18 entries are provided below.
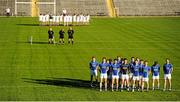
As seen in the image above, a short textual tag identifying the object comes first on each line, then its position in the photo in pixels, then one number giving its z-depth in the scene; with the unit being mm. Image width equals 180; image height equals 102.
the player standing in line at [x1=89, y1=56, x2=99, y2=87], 34938
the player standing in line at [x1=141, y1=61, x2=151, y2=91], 33938
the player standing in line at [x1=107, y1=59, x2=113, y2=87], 34094
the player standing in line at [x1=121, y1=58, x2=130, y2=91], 33875
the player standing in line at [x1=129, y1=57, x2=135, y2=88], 33944
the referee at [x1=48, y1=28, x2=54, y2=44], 52312
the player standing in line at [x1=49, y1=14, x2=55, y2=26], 66788
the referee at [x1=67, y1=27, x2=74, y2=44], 52250
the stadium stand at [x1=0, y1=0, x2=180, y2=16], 81250
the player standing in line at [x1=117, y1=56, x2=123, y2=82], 34006
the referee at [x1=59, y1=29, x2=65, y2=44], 52000
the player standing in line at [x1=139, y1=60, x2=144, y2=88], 33938
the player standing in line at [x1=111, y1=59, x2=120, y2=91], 33750
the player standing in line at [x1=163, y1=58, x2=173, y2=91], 34312
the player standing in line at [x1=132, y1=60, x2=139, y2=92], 33812
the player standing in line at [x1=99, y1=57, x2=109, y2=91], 33938
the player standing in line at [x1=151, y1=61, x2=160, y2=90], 34191
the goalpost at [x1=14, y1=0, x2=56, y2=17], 80275
